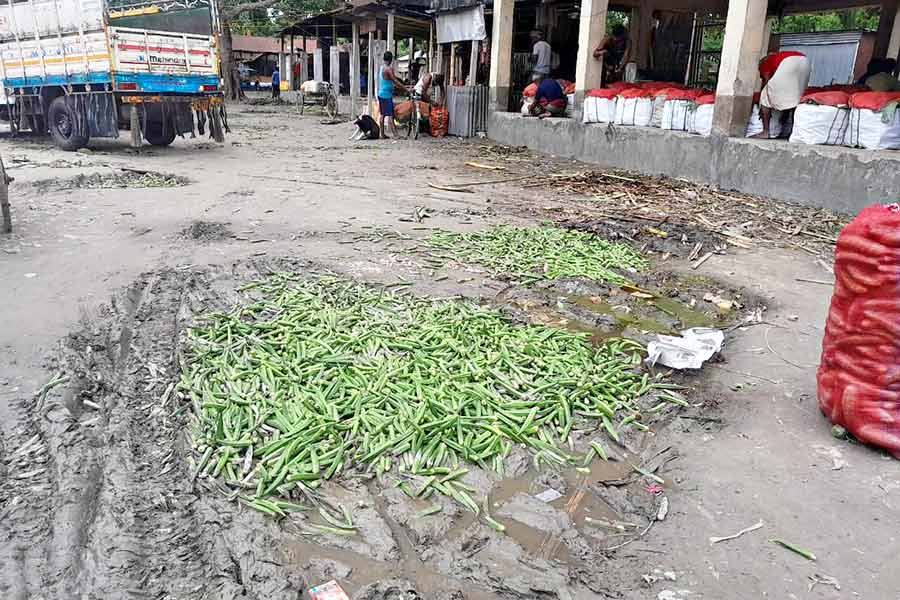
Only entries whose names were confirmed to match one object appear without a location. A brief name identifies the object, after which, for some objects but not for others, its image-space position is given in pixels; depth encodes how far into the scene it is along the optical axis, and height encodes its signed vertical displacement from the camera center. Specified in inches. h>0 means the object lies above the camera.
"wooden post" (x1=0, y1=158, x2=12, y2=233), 248.7 -41.9
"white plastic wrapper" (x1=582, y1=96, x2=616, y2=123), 463.2 -2.4
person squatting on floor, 542.9 +4.5
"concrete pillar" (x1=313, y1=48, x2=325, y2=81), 1268.5 +66.0
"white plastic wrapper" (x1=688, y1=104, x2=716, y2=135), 382.9 -5.7
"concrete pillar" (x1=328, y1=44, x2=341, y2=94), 1151.4 +60.1
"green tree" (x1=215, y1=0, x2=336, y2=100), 1032.2 +171.0
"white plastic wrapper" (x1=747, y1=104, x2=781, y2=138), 365.1 -7.5
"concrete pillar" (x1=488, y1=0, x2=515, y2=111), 593.3 +45.2
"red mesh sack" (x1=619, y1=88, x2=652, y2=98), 432.5 +9.6
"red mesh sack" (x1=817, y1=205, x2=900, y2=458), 117.0 -39.2
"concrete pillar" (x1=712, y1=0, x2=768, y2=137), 348.8 +24.1
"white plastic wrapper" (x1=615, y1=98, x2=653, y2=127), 433.4 -2.5
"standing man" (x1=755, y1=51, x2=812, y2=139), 351.9 +15.1
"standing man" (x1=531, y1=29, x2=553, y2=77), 573.9 +42.0
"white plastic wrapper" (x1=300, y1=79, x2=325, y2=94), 1155.7 +21.8
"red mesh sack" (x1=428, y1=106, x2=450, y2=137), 673.6 -18.0
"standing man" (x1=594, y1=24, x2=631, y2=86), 558.2 +43.5
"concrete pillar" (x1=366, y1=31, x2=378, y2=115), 747.3 +28.2
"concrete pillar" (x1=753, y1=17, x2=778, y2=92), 665.0 +80.4
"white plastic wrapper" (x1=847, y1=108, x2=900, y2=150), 303.1 -7.6
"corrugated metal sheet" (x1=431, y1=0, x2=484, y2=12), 649.9 +100.7
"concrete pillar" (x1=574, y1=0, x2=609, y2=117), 483.5 +45.9
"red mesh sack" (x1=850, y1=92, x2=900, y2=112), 303.0 +6.5
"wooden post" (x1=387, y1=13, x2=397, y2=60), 749.3 +76.8
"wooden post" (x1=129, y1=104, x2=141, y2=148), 496.1 -23.7
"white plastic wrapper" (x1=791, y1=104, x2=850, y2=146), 319.3 -5.7
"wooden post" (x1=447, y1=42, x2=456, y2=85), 730.6 +44.1
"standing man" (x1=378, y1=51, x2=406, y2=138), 618.1 +12.4
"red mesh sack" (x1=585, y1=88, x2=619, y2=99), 458.0 +9.7
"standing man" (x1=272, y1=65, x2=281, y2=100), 1341.0 +27.0
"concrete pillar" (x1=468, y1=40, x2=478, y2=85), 656.4 +38.3
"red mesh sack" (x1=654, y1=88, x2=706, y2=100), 396.6 +9.6
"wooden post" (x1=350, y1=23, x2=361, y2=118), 915.4 +38.1
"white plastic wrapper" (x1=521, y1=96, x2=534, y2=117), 564.7 +0.6
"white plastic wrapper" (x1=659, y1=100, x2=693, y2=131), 401.1 -3.5
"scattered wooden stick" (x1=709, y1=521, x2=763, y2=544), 100.9 -65.1
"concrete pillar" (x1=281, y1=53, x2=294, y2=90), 1346.3 +60.0
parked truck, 468.4 +21.3
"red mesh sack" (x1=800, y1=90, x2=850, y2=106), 319.3 +7.1
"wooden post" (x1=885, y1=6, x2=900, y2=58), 590.6 +65.5
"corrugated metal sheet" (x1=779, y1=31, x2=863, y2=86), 751.7 +71.3
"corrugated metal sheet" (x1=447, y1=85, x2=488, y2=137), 661.3 -4.8
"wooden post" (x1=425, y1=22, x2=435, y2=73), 781.7 +64.9
